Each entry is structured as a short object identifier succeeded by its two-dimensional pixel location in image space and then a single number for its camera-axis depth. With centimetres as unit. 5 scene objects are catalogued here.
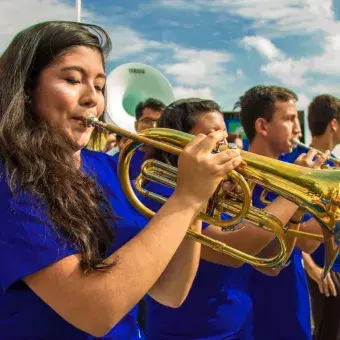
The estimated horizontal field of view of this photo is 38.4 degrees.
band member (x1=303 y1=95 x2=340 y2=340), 339
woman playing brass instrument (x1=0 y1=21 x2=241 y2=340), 110
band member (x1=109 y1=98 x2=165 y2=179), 481
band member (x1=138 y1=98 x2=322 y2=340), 192
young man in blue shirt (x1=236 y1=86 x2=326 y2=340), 236
